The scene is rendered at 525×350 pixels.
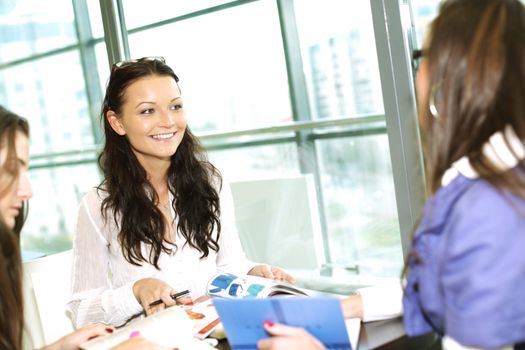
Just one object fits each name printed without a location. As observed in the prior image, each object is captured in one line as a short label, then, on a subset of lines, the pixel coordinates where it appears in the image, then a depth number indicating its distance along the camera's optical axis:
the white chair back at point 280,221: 3.14
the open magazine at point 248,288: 1.57
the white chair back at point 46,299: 2.26
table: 1.30
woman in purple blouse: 0.93
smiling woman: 2.01
